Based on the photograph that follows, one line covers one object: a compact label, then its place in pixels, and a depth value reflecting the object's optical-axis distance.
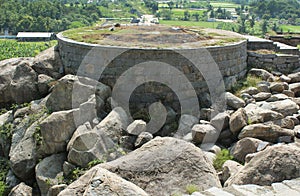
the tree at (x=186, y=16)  103.16
